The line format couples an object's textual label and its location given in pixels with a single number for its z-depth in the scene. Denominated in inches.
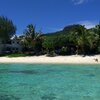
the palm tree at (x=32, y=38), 1017.5
